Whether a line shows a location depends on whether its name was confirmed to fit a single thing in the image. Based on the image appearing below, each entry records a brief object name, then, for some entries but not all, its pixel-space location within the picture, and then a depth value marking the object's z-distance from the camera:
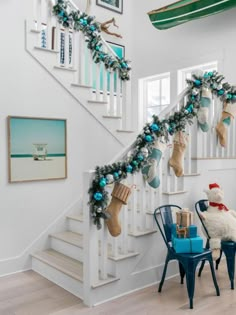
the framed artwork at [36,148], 3.39
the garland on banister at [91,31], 3.77
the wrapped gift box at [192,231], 2.83
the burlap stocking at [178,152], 3.15
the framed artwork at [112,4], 5.41
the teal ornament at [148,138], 2.83
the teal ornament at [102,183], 2.58
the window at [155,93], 5.50
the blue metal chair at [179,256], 2.63
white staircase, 2.72
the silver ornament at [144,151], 2.82
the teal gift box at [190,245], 2.74
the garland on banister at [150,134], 2.60
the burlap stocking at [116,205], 2.70
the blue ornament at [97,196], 2.57
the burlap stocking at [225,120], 3.59
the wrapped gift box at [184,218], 2.87
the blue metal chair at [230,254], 3.00
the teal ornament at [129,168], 2.75
